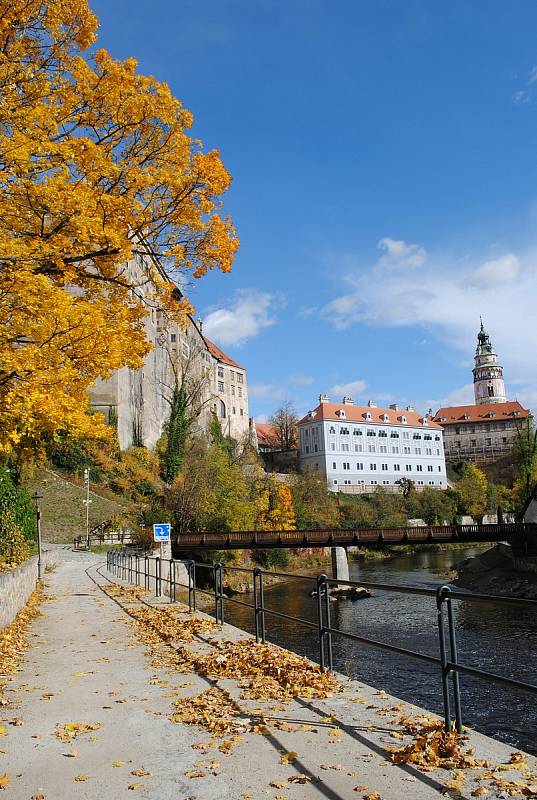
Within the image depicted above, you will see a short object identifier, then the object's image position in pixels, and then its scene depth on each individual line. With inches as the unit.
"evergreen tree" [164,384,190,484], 2497.5
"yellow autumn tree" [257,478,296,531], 2613.2
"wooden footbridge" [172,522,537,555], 1733.5
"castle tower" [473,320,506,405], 6545.3
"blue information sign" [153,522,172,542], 865.5
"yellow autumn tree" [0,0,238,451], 354.6
